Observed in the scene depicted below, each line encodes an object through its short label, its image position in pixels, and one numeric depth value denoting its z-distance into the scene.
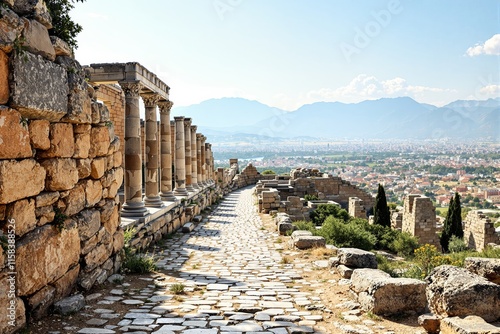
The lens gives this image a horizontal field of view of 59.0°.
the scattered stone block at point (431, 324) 4.79
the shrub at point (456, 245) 22.36
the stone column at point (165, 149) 16.67
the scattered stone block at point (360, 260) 7.78
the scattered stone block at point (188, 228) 14.38
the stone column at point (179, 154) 19.36
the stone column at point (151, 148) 14.37
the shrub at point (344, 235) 12.29
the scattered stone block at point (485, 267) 5.61
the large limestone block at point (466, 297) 4.68
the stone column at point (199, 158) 26.00
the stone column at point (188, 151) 21.91
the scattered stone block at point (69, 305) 5.22
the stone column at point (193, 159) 22.75
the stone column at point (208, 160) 32.38
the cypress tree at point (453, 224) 24.56
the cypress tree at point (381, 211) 25.28
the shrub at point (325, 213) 19.30
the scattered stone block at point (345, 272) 7.55
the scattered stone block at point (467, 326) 3.99
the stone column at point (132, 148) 12.39
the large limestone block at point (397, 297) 5.48
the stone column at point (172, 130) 28.73
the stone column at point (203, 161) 27.56
